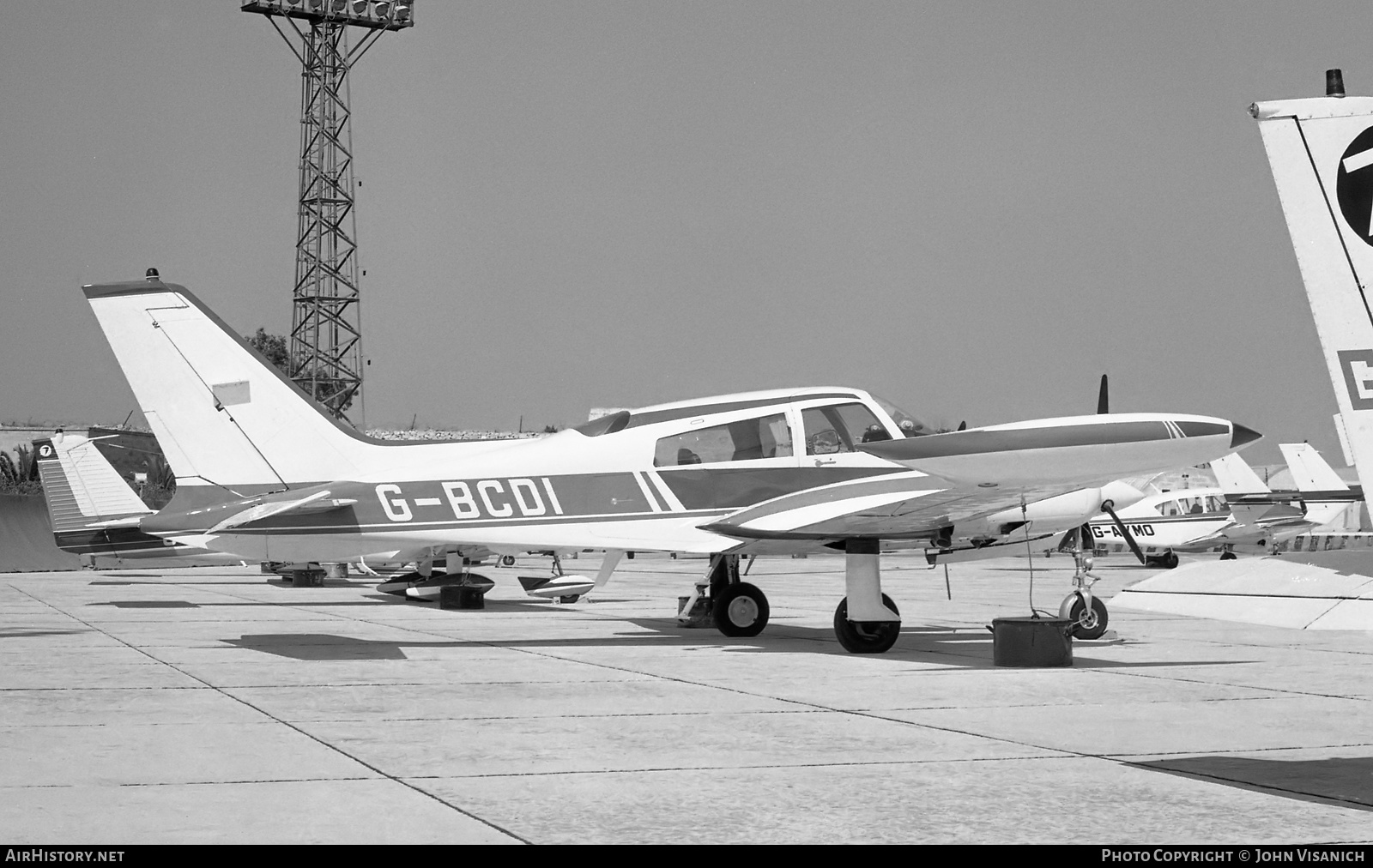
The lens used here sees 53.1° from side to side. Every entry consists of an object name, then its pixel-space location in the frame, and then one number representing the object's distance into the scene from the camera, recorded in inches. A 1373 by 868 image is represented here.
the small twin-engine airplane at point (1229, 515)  1758.1
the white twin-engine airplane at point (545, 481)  556.1
